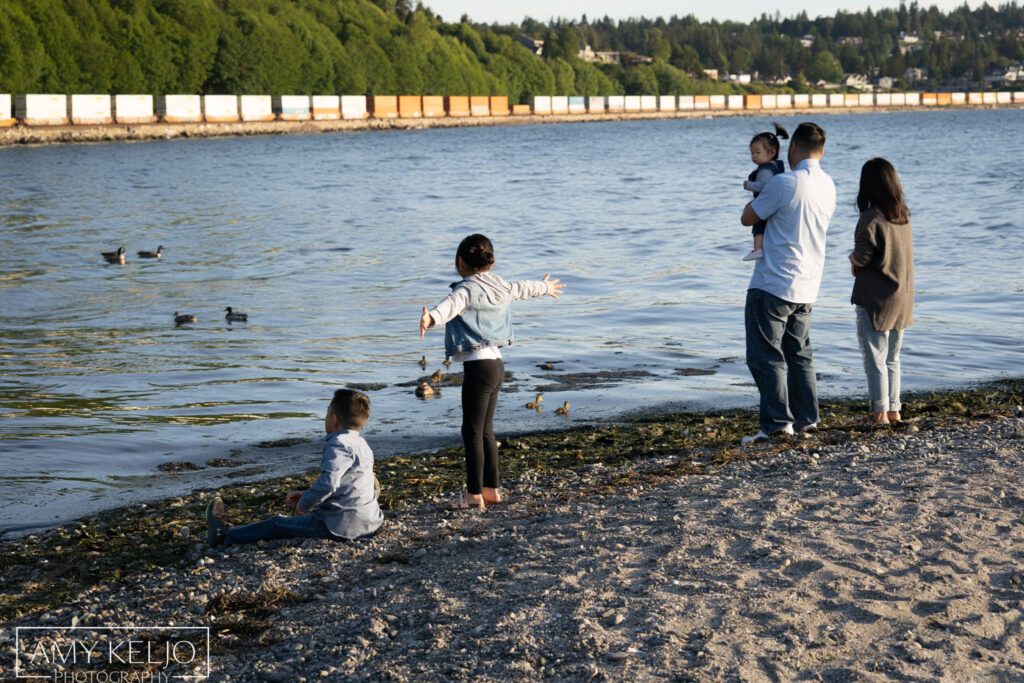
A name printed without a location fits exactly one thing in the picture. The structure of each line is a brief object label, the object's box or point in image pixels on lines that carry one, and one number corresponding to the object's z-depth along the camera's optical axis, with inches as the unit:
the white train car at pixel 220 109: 4087.1
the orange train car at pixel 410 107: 5329.7
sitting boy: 224.1
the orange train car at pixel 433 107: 5506.9
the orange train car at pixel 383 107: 5157.5
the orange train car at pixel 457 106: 5684.1
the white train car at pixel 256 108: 4315.9
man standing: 266.1
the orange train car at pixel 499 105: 6023.6
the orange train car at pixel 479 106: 5885.8
